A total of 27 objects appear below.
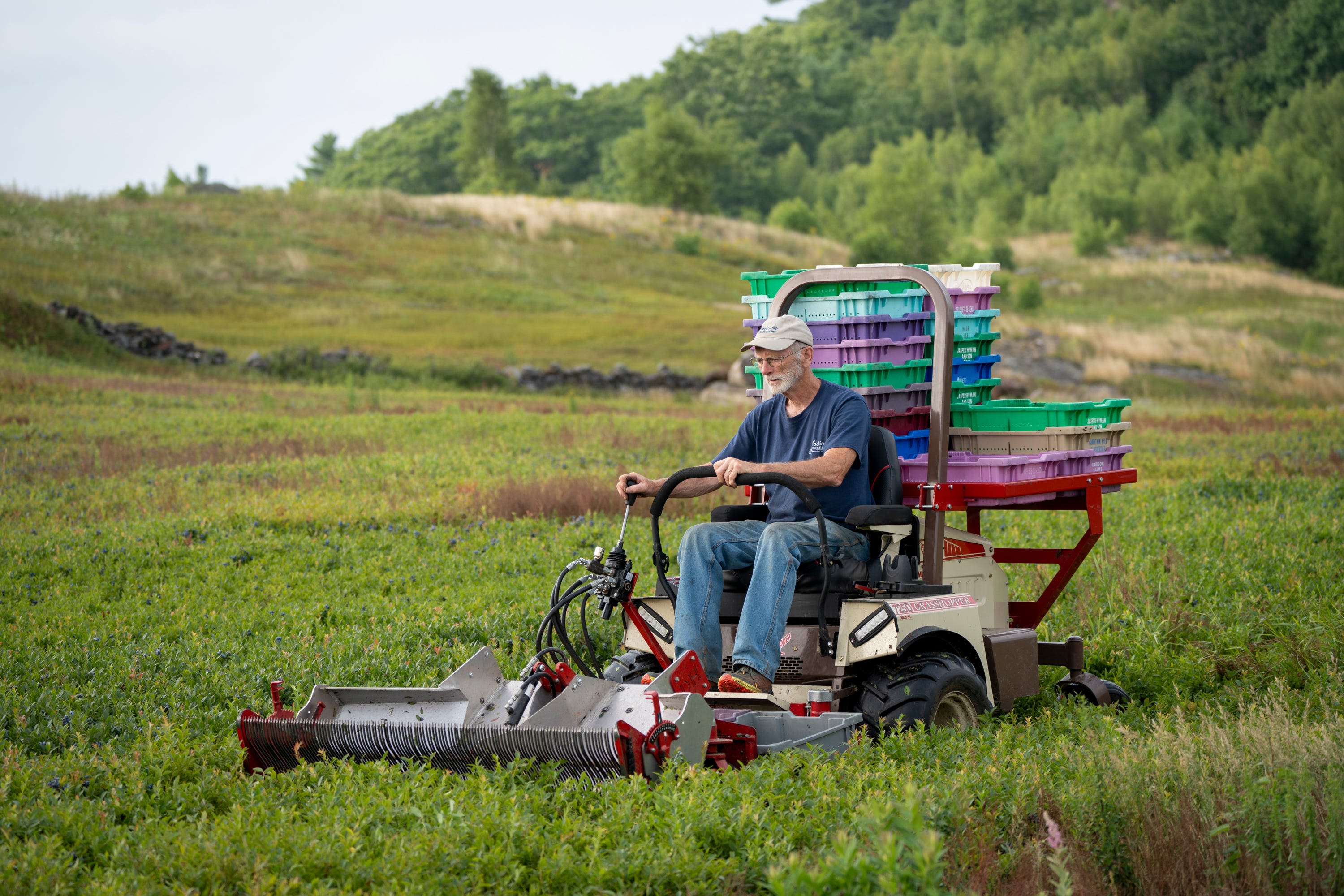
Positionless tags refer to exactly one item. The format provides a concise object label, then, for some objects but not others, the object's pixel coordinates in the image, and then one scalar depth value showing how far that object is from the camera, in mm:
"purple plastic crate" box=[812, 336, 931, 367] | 13969
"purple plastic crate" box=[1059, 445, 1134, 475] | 14175
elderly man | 11672
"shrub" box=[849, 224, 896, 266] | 119875
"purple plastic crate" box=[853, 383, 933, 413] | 14086
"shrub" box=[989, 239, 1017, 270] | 137000
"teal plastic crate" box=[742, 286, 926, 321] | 14023
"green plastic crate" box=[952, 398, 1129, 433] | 13898
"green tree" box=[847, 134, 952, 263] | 127625
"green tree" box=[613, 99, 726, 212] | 147625
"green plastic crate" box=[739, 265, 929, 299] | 14367
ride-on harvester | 10516
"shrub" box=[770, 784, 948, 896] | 7016
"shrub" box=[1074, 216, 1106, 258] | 152000
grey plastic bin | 11078
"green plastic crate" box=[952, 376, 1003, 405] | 14594
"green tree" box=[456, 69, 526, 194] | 179625
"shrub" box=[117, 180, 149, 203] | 102125
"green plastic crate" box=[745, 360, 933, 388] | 13984
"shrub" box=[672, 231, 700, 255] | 118875
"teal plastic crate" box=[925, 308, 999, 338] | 14500
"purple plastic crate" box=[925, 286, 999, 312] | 14617
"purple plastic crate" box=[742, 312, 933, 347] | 14094
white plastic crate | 14711
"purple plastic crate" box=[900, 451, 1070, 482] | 13617
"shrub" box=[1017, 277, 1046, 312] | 103437
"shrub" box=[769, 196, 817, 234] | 158000
